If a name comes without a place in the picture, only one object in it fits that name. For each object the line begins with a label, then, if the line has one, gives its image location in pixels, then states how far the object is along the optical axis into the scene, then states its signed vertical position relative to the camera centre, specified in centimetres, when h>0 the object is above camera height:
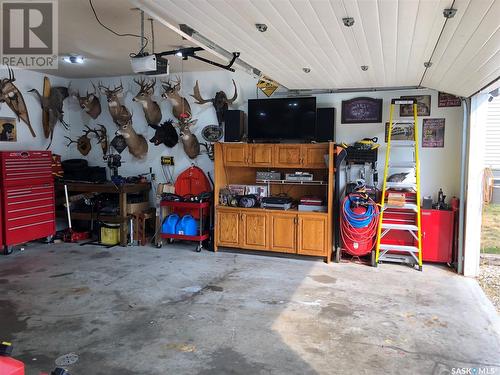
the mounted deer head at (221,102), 661 +107
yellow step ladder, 537 -53
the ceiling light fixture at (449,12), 252 +102
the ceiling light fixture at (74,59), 577 +155
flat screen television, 596 +74
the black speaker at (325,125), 594 +64
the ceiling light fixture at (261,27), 306 +111
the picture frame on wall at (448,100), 559 +99
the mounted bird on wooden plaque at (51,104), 702 +106
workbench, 648 -46
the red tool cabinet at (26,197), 580 -53
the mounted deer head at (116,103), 679 +107
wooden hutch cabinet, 567 -68
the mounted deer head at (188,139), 668 +46
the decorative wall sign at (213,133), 674 +56
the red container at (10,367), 121 -64
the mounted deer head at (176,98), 646 +112
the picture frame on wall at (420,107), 574 +91
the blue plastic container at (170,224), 644 -98
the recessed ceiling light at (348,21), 286 +109
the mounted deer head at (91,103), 723 +112
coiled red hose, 553 -78
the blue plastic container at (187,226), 635 -99
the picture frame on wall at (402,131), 582 +56
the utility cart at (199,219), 622 -88
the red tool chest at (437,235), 539 -91
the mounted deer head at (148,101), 657 +108
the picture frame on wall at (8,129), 627 +54
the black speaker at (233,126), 619 +63
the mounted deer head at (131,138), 688 +47
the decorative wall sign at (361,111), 595 +87
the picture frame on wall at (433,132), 571 +54
